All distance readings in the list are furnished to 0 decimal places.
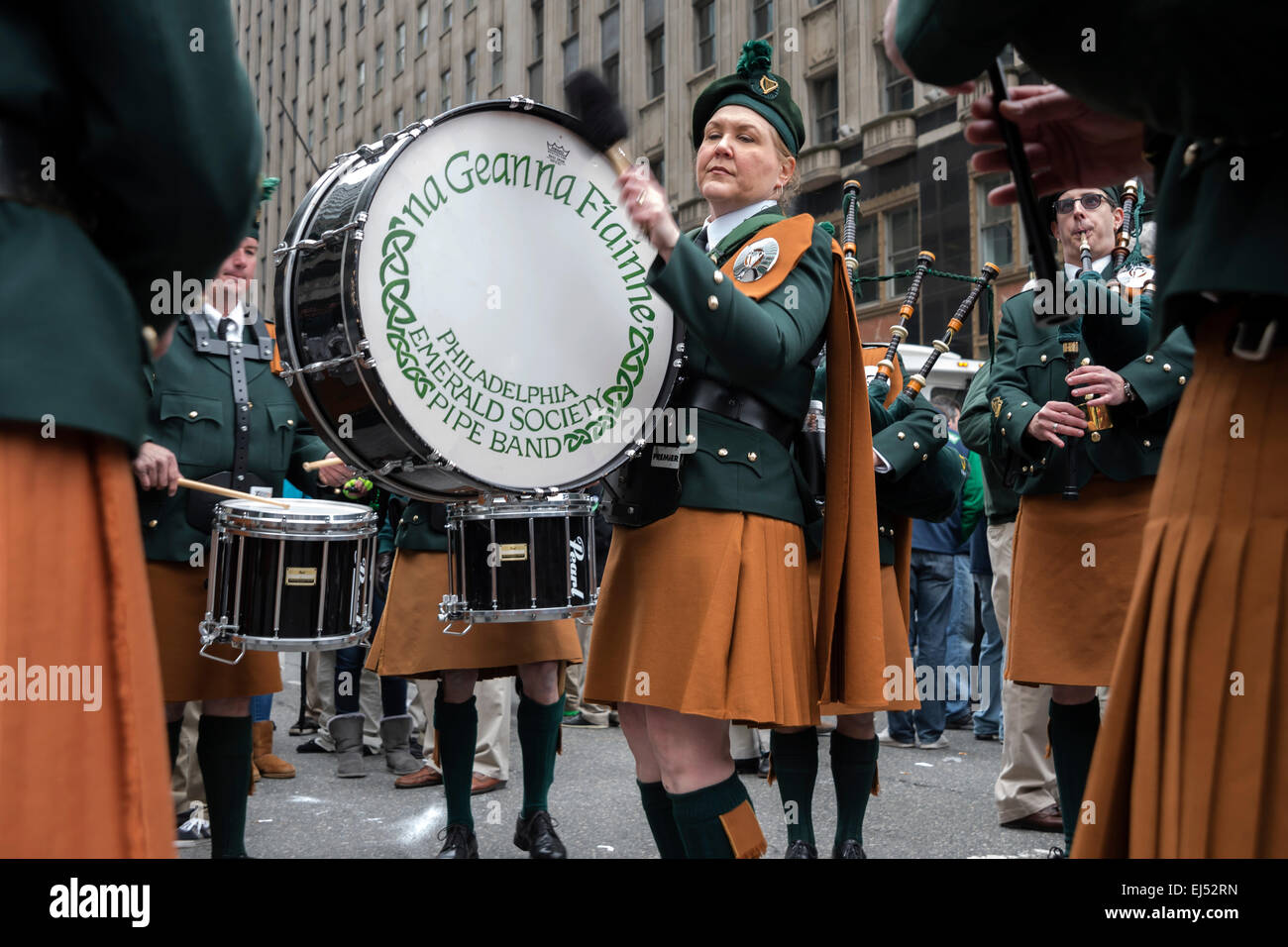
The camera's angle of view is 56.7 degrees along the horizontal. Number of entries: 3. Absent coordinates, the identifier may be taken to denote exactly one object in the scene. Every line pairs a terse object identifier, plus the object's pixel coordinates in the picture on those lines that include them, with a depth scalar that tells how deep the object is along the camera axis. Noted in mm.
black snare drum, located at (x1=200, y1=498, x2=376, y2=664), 3572
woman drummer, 2617
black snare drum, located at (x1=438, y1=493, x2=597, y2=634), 3416
